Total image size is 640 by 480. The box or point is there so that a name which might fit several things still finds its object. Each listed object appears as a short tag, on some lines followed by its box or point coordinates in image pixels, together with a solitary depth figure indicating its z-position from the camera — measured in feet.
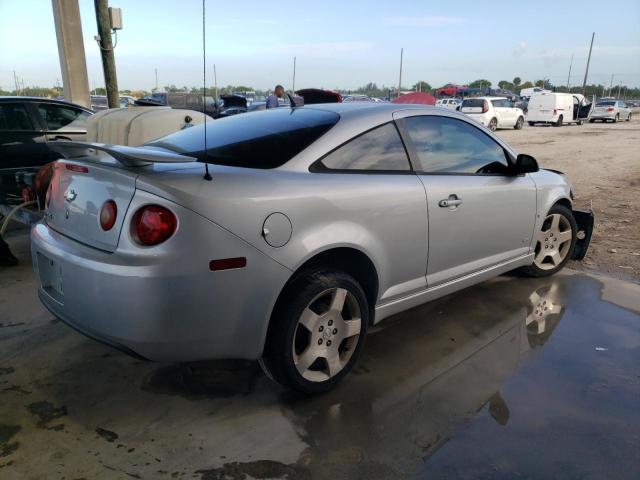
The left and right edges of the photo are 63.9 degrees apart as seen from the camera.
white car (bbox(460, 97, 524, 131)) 72.90
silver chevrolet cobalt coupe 7.22
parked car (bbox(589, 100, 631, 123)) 104.22
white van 88.69
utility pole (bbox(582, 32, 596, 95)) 165.01
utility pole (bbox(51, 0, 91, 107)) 34.32
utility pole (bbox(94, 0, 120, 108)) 29.45
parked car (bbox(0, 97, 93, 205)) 20.25
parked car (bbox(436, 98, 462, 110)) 92.52
